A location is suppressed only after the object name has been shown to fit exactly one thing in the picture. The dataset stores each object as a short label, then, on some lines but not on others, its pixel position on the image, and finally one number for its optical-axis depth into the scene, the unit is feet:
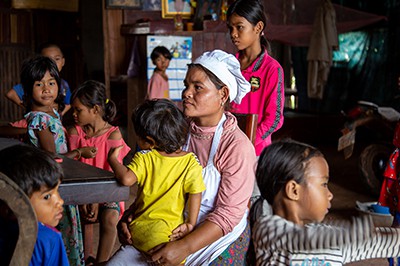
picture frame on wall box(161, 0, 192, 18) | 25.46
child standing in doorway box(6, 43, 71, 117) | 16.01
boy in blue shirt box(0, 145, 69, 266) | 5.74
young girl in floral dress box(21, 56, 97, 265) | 10.02
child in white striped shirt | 5.98
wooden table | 6.89
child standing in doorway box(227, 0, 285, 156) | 10.80
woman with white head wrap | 7.32
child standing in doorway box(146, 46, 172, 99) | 21.50
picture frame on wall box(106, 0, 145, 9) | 24.62
